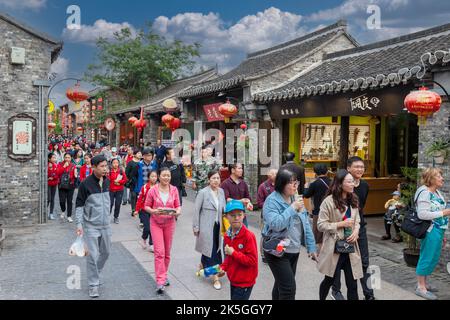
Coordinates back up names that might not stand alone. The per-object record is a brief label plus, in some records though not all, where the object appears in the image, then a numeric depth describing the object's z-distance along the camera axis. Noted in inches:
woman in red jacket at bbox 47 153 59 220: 412.2
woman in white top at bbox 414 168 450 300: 217.0
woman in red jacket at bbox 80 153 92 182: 403.2
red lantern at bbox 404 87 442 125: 243.9
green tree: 1186.0
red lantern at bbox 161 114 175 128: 688.4
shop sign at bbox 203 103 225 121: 594.2
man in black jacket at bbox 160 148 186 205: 367.2
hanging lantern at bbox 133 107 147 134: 797.2
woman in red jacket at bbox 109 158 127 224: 385.7
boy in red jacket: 160.7
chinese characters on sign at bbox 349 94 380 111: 346.1
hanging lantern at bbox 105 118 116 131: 925.9
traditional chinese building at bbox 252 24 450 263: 283.7
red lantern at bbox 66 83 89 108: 422.3
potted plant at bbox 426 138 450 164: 267.4
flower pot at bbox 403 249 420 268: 274.7
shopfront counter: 440.5
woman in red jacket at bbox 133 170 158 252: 306.8
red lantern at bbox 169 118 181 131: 700.9
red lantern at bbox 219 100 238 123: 484.1
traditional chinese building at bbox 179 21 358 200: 491.8
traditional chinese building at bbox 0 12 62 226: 381.1
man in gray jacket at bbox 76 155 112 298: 217.6
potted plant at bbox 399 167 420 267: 276.5
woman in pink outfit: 223.9
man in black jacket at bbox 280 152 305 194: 283.0
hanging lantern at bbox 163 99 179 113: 658.8
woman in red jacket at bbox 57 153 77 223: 403.5
